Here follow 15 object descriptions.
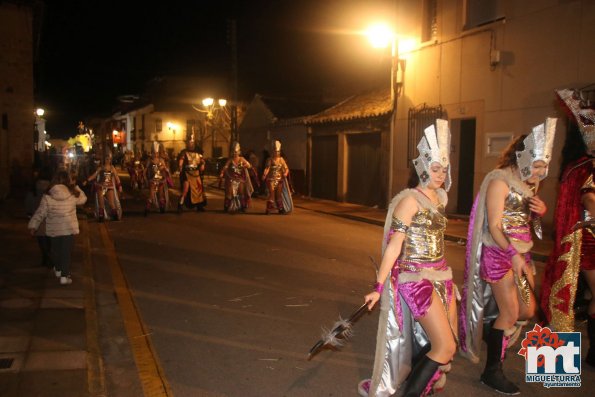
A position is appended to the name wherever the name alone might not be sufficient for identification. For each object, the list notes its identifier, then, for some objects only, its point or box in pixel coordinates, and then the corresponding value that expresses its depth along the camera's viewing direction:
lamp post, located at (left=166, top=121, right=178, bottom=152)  53.47
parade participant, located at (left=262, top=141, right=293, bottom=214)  16.33
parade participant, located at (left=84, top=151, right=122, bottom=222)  13.74
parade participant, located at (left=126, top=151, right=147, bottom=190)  24.91
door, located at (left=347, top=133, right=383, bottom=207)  18.55
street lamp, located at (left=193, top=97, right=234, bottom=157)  28.84
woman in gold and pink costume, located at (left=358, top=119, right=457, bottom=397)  3.56
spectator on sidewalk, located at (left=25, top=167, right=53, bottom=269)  8.72
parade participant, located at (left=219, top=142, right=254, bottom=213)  16.34
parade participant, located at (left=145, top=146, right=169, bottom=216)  15.72
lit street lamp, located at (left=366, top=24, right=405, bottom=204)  15.91
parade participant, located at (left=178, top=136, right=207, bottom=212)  16.23
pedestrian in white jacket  7.19
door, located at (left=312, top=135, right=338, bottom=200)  21.20
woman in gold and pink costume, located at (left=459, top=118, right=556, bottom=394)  4.16
